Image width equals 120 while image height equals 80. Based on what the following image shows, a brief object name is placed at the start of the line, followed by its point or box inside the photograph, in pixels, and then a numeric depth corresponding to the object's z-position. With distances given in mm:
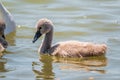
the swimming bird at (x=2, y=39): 15046
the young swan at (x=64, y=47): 14125
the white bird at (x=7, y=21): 17137
